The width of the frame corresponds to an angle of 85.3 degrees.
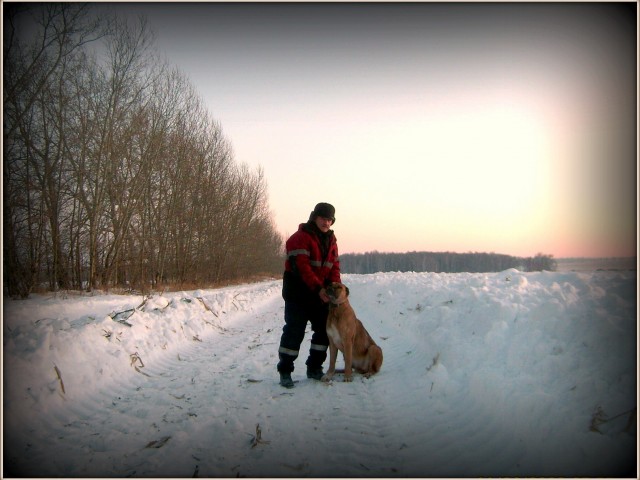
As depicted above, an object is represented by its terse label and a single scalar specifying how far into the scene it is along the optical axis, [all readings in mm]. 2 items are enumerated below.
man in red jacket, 4672
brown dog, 4762
